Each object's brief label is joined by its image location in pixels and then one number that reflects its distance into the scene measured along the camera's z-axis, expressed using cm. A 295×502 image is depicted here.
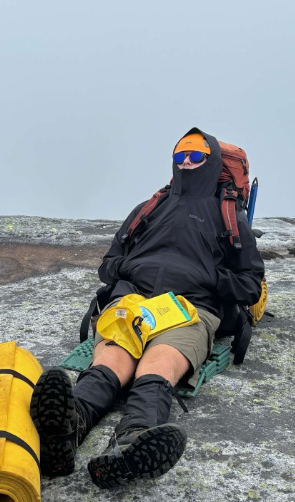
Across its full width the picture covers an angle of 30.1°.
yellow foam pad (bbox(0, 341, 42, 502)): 219
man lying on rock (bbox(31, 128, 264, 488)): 244
